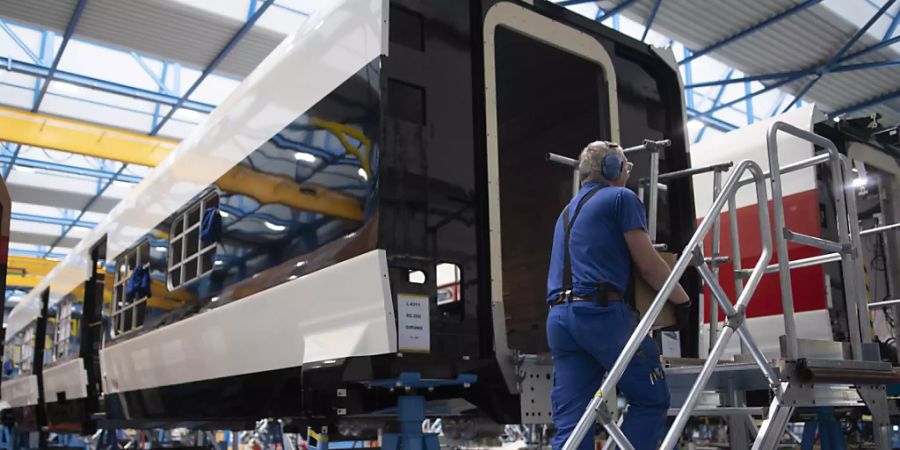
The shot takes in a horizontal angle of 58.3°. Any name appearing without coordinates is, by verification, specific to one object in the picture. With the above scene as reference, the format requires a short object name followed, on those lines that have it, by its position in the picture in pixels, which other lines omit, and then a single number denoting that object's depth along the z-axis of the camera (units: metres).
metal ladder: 3.16
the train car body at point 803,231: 6.47
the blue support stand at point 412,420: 3.93
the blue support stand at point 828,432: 5.03
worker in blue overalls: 3.50
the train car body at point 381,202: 3.97
